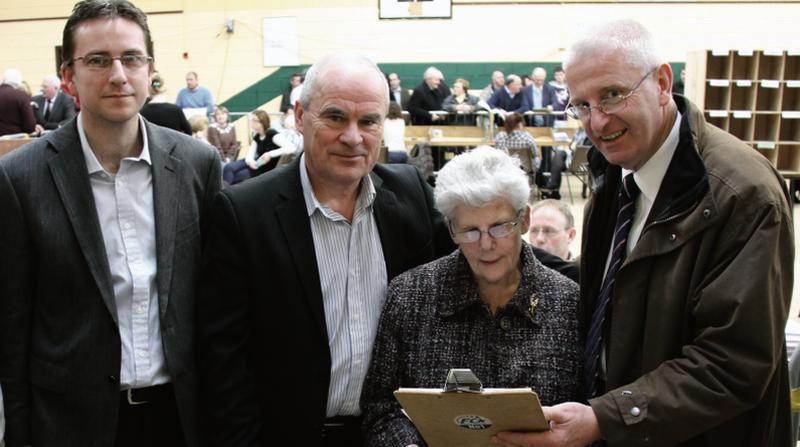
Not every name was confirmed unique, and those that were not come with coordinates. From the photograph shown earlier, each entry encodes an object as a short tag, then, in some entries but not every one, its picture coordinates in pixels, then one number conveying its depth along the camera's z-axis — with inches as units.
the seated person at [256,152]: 387.2
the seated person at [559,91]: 537.6
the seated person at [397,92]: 558.3
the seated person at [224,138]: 462.9
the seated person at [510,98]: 538.9
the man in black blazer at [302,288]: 76.5
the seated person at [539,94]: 536.7
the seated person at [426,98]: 526.6
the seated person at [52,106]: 482.6
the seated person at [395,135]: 382.9
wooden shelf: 410.0
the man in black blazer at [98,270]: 74.1
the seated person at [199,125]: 413.5
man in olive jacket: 61.5
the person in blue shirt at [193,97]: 580.7
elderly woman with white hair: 74.4
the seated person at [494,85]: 570.3
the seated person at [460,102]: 529.3
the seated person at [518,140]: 402.3
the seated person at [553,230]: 143.2
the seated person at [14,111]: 387.5
